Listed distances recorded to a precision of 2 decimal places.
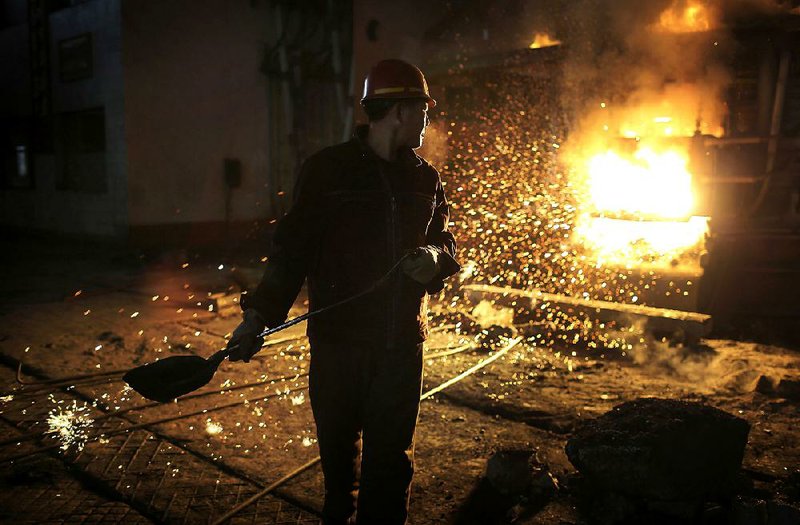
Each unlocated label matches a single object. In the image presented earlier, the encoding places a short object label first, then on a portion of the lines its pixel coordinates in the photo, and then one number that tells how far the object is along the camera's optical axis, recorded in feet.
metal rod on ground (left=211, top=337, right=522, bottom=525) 10.66
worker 8.32
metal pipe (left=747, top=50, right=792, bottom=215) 30.53
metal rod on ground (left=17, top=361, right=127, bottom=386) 17.28
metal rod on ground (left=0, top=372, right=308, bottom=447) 13.46
